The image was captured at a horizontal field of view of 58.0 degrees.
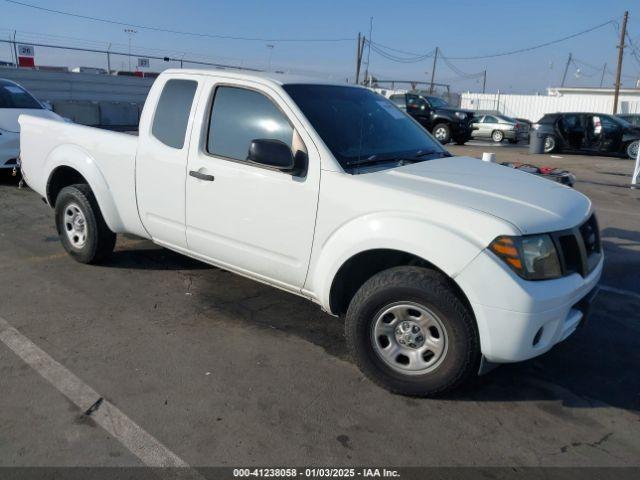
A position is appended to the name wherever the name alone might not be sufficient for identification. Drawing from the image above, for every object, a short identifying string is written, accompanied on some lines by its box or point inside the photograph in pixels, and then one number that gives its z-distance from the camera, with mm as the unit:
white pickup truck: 3129
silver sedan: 26875
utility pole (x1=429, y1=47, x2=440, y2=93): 67125
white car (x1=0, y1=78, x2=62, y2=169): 9242
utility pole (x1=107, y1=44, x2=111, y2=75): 25019
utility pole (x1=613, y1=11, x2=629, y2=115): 38669
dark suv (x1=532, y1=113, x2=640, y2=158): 18438
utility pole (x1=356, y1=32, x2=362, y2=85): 48562
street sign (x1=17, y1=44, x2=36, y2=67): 22906
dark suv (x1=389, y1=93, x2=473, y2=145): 22625
